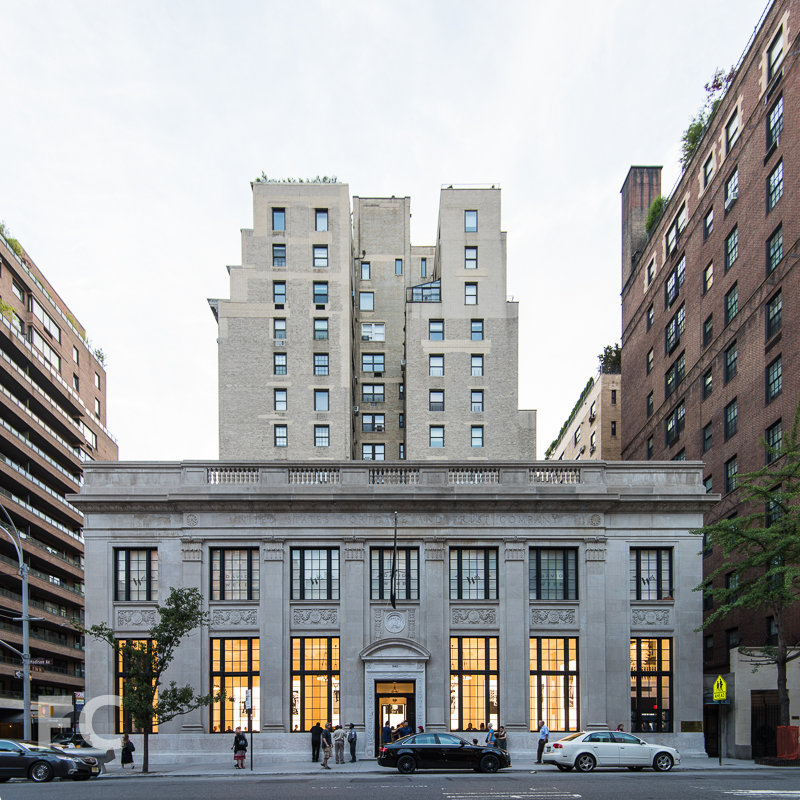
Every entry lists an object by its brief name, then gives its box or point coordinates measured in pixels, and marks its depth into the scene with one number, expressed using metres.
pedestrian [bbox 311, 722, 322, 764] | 33.78
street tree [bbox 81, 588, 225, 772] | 30.80
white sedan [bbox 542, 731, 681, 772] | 28.36
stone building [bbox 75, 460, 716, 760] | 35.91
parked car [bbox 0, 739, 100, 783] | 26.59
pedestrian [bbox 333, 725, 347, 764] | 32.94
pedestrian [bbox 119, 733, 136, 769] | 32.48
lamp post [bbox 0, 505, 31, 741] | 32.70
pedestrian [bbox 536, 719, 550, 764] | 33.03
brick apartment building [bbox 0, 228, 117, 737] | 61.56
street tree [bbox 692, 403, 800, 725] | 31.27
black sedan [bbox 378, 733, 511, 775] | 28.34
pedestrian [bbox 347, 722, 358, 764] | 33.47
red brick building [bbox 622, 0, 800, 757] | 39.38
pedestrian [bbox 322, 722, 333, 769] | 31.41
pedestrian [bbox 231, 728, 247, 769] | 31.53
